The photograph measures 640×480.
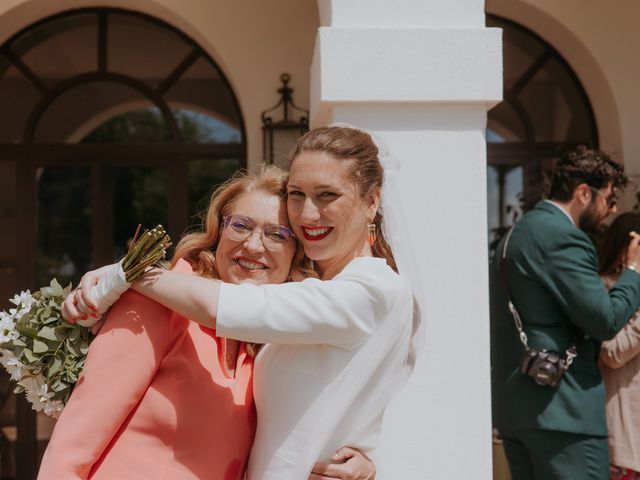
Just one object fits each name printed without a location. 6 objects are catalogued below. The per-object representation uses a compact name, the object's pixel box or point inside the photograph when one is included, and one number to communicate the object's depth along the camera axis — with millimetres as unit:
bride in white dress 1955
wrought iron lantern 5184
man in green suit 3523
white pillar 3219
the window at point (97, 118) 5504
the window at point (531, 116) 5668
